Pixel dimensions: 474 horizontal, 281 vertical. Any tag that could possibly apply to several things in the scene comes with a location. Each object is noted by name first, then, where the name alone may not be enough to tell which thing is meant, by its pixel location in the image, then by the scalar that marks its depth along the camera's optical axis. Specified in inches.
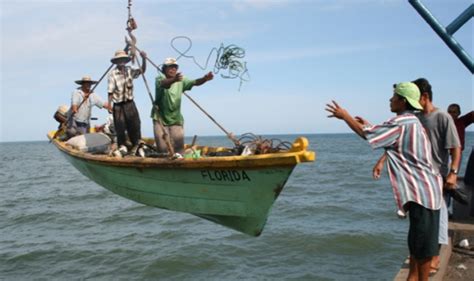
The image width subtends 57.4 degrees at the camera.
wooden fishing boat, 180.9
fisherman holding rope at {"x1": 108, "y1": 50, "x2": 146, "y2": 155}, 265.9
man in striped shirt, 128.0
